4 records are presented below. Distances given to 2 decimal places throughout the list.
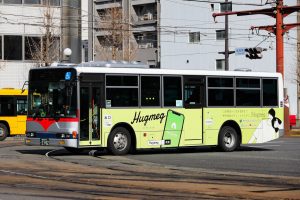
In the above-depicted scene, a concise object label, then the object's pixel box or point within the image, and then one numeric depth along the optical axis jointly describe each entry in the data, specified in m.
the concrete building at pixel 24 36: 46.28
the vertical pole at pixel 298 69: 66.94
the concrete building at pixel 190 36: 67.69
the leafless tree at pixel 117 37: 55.41
